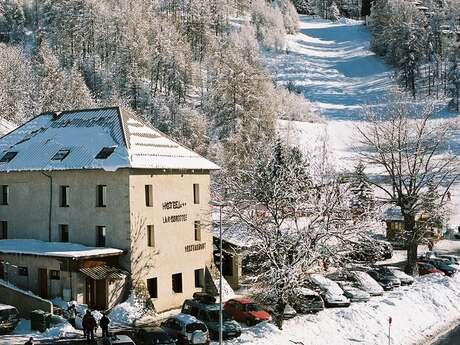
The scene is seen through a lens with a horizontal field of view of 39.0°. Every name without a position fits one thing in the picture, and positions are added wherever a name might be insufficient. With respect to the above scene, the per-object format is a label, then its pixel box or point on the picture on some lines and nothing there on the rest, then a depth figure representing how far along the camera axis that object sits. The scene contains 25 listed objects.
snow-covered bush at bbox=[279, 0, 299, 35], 191.75
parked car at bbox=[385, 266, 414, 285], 46.19
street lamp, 27.92
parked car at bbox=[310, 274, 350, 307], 38.69
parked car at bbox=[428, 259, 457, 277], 50.78
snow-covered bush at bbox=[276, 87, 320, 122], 118.75
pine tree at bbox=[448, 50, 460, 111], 125.12
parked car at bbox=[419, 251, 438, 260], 56.11
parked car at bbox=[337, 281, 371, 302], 40.38
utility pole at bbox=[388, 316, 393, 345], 33.39
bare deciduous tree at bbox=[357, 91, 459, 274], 51.44
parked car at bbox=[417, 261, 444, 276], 51.41
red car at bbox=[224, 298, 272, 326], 34.22
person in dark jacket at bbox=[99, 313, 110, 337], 30.02
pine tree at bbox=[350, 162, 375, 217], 42.34
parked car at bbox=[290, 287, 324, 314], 35.66
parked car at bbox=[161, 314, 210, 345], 29.38
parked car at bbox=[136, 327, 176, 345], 27.84
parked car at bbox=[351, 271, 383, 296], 42.25
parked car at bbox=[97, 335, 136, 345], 26.52
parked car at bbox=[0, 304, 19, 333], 31.72
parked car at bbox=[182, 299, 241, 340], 30.69
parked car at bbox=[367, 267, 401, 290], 44.88
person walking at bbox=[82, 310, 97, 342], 29.69
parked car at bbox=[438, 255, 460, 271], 52.37
